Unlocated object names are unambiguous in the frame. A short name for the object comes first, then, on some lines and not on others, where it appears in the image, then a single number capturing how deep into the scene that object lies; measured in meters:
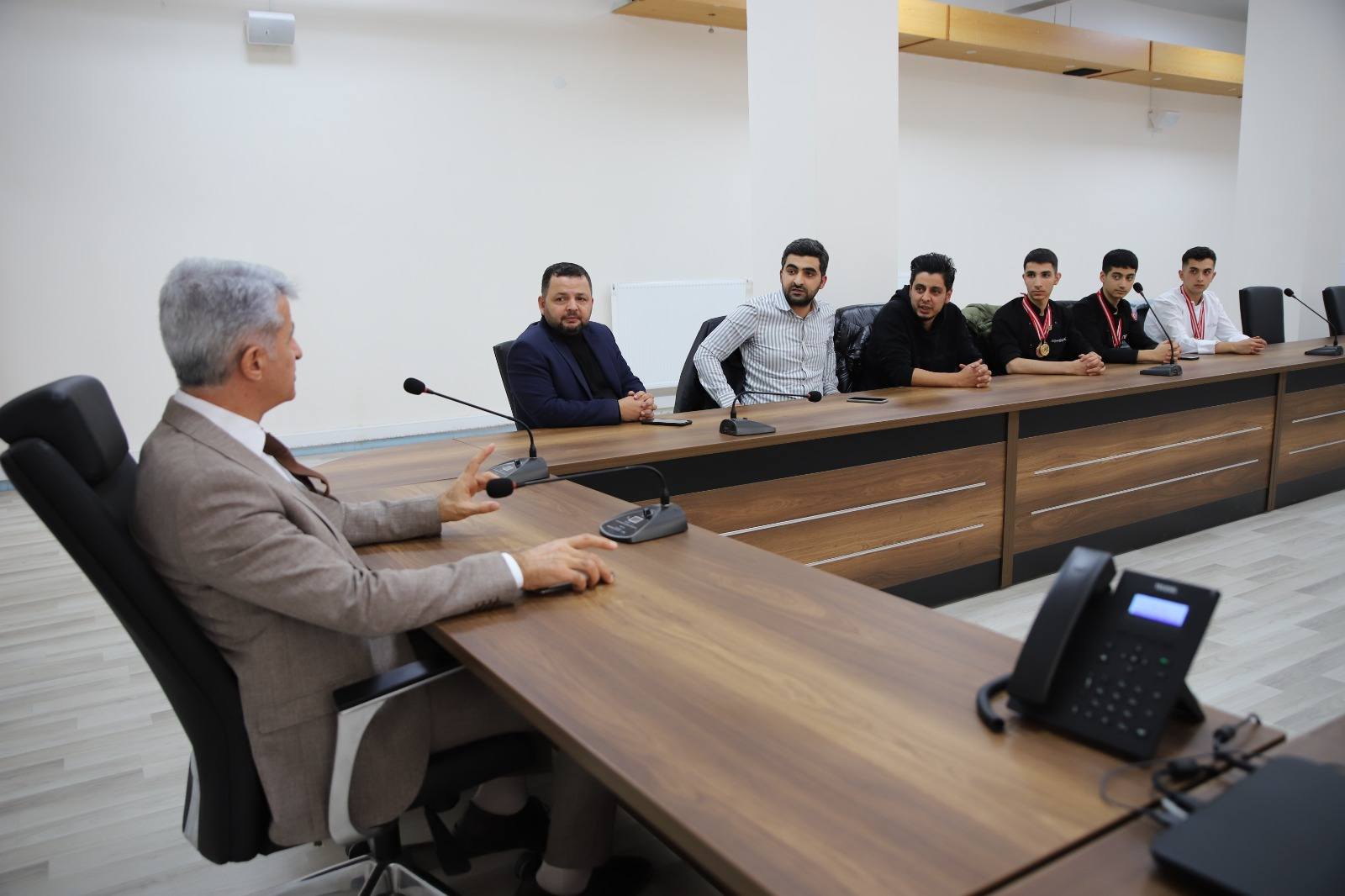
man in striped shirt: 3.88
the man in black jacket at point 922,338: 3.96
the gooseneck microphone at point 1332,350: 4.54
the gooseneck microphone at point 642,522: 1.80
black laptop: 0.71
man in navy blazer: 3.17
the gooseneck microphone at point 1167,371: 3.96
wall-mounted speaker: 5.52
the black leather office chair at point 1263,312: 5.64
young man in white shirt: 5.09
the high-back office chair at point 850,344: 4.27
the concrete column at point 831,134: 4.56
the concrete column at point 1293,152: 6.95
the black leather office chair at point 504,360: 3.25
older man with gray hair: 1.29
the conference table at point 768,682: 0.83
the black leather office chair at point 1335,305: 5.54
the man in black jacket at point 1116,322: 4.61
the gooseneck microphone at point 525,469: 2.32
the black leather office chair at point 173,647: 1.19
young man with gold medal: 4.43
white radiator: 7.18
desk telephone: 0.94
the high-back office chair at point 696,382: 3.96
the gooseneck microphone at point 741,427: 2.85
